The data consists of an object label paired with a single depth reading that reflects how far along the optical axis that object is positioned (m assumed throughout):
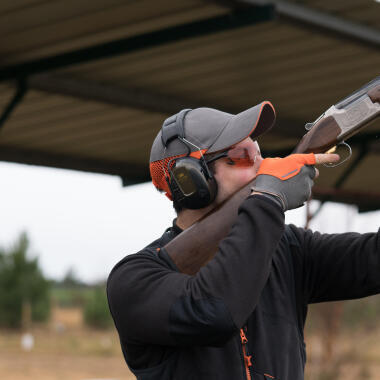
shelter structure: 10.48
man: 3.88
